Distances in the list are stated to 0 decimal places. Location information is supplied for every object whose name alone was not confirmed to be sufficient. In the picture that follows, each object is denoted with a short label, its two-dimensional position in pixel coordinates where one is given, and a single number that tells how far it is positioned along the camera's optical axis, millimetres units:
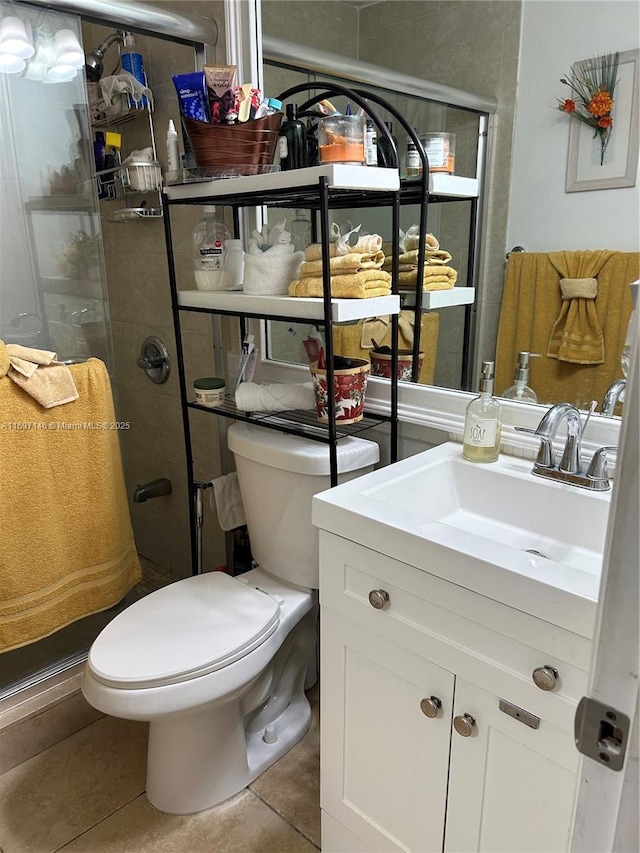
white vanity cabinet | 917
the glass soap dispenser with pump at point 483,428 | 1315
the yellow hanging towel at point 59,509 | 1574
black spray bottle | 1473
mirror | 1201
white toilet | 1305
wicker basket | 1390
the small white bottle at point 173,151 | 1566
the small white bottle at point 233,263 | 1659
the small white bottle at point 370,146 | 1322
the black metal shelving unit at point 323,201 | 1264
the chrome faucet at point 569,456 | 1167
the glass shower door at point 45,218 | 1525
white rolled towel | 1584
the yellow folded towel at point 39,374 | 1529
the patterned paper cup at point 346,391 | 1433
